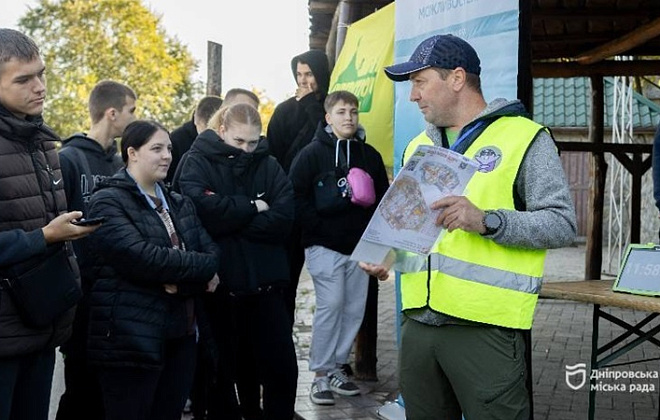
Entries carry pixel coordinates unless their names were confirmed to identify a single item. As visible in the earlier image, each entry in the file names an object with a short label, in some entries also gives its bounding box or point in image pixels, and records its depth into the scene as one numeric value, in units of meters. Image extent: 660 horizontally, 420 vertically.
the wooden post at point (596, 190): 10.74
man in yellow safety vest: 2.79
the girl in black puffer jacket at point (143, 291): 3.80
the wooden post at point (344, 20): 7.44
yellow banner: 6.23
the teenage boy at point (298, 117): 6.38
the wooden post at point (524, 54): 3.97
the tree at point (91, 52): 32.72
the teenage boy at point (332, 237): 5.72
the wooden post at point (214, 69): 13.46
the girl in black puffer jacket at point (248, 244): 4.75
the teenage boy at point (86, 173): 4.30
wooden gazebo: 6.49
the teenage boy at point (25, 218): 3.07
